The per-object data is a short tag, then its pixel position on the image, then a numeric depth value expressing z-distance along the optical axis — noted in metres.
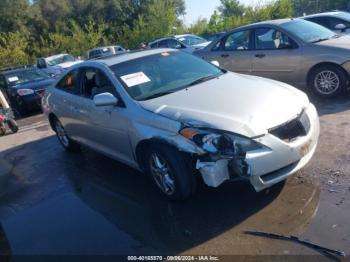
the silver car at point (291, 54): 7.62
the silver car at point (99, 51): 24.03
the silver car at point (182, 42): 18.83
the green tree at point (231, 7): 53.66
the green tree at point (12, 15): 48.38
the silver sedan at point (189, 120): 3.93
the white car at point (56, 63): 17.32
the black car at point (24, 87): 12.38
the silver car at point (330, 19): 12.68
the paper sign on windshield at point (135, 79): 5.09
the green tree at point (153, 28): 38.97
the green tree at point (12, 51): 34.94
